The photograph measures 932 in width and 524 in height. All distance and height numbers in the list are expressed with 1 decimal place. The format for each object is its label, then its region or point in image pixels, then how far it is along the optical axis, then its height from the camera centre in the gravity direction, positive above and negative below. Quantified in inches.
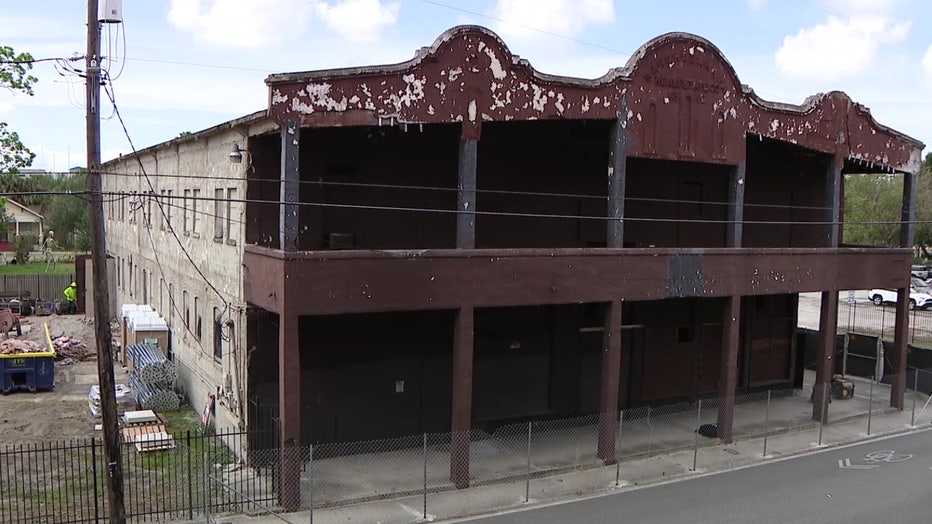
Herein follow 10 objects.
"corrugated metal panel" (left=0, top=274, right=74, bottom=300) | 1795.0 -215.5
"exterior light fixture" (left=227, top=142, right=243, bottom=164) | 694.5 +38.0
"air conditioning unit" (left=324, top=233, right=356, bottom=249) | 717.9 -38.9
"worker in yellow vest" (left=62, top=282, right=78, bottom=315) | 1672.0 -233.9
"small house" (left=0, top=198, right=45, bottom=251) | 3461.1 -150.3
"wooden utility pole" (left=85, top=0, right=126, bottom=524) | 464.1 -59.0
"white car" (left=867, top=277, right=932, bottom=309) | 2213.3 -254.0
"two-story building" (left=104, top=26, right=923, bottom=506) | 622.8 -42.1
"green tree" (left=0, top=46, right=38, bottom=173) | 879.1 +82.5
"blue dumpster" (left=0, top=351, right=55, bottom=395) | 966.4 -225.9
